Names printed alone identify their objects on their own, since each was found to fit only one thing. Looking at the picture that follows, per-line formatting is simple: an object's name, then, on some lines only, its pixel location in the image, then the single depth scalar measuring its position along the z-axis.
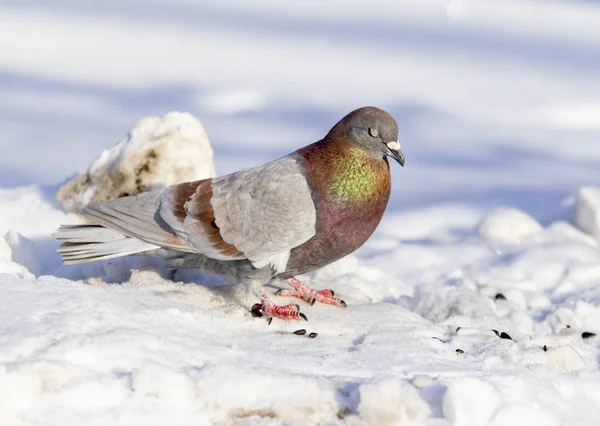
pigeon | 8.71
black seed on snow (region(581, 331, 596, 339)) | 9.69
